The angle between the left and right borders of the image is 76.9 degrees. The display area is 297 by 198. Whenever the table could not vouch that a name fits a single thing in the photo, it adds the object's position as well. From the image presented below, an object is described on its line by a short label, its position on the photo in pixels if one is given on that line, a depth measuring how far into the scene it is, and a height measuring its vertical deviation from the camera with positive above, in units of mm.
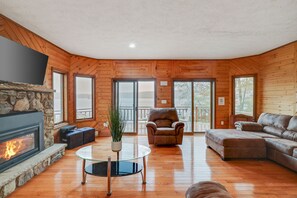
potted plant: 2715 -406
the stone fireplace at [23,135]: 2596 -591
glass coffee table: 2623 -839
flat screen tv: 2576 +575
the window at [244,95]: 5969 +147
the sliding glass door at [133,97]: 6375 +87
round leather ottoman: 1089 -589
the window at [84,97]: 5832 +84
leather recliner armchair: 4832 -890
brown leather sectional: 3357 -846
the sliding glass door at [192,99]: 6441 +18
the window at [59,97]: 5031 +72
